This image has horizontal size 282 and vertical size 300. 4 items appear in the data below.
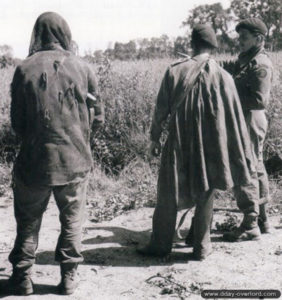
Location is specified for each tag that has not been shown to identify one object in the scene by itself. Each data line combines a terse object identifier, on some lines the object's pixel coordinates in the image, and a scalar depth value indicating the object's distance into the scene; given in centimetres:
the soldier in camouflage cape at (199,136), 420
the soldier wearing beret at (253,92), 473
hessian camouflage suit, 352
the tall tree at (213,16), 7107
